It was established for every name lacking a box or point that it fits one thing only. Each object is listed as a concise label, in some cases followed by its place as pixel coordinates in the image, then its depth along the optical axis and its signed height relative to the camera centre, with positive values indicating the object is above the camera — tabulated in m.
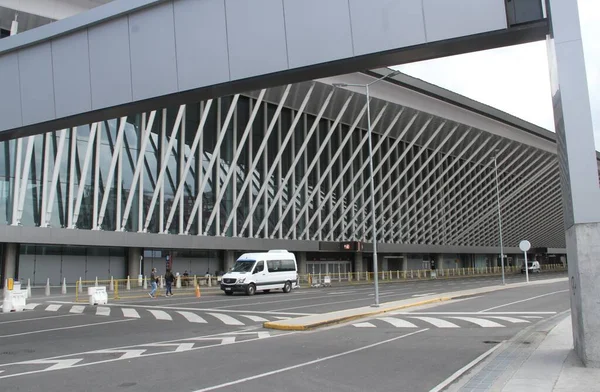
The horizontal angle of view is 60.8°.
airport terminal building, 34.88 +5.77
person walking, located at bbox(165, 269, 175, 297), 28.98 -1.43
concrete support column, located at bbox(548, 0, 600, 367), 8.36 +0.86
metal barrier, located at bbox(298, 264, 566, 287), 46.03 -4.34
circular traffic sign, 36.75 -1.23
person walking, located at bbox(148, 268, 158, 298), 28.94 -1.72
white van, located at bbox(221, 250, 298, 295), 29.28 -1.61
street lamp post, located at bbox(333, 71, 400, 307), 20.42 -1.27
